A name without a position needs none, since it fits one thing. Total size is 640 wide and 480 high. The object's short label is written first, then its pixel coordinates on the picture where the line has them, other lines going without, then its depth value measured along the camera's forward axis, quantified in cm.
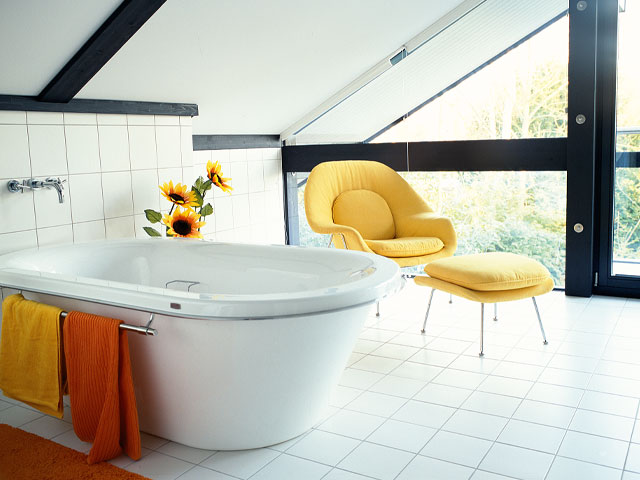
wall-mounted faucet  300
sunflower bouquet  344
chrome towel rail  207
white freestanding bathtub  198
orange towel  213
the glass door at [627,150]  367
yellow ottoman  296
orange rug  207
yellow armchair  359
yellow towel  232
